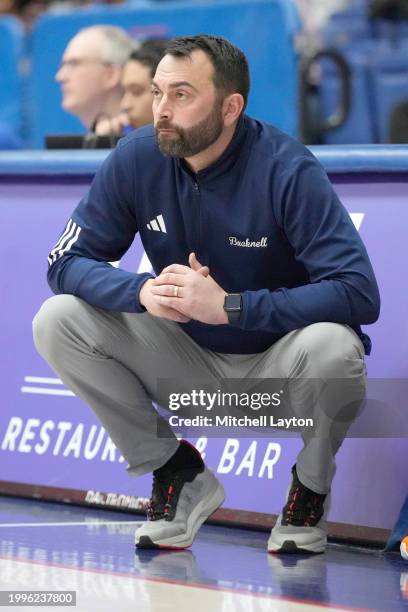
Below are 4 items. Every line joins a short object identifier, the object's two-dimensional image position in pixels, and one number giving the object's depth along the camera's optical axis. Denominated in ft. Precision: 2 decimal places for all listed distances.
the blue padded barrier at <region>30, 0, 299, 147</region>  51.13
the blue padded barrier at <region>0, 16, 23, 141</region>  57.62
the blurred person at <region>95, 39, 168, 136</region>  40.32
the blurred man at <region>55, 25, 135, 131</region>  46.65
